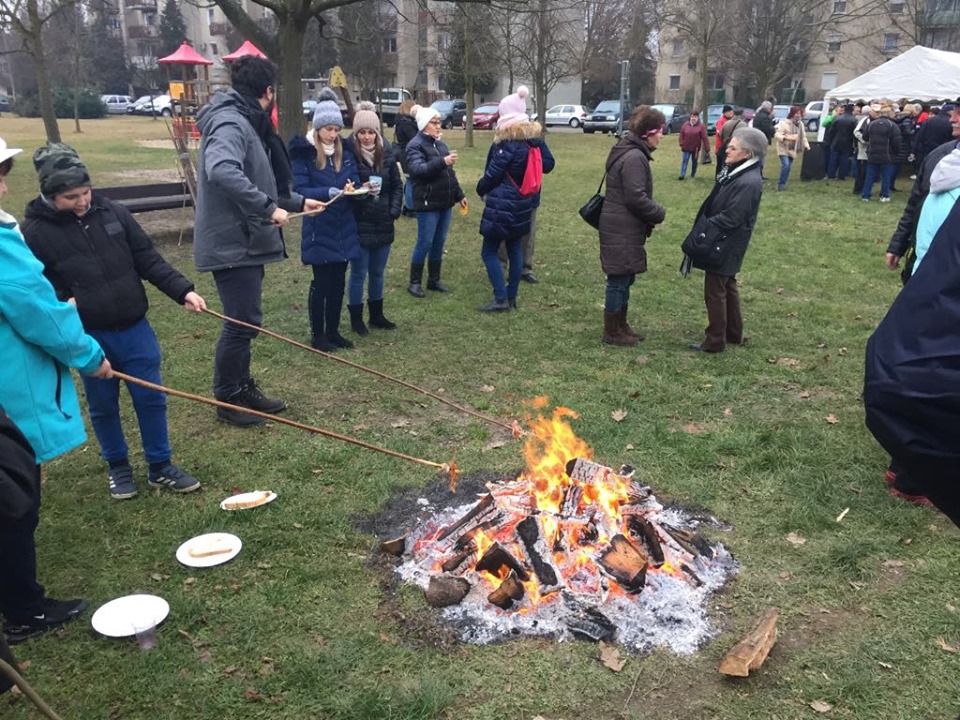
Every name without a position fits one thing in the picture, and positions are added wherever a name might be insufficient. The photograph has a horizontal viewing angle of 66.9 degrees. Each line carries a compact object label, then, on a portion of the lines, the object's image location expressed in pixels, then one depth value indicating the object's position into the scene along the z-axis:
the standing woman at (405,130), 10.64
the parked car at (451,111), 39.00
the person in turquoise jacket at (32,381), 3.10
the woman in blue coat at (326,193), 6.35
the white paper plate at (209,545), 3.85
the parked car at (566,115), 40.84
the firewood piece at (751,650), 3.08
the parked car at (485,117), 37.62
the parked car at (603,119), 36.22
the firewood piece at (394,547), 3.95
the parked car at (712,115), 34.34
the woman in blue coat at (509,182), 7.51
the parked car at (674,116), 35.30
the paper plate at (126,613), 3.36
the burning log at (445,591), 3.55
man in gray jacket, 4.91
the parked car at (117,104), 54.53
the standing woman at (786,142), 16.80
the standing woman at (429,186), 8.09
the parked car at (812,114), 39.19
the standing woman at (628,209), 6.56
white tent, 19.05
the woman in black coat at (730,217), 6.36
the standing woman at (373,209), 6.84
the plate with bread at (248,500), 4.38
